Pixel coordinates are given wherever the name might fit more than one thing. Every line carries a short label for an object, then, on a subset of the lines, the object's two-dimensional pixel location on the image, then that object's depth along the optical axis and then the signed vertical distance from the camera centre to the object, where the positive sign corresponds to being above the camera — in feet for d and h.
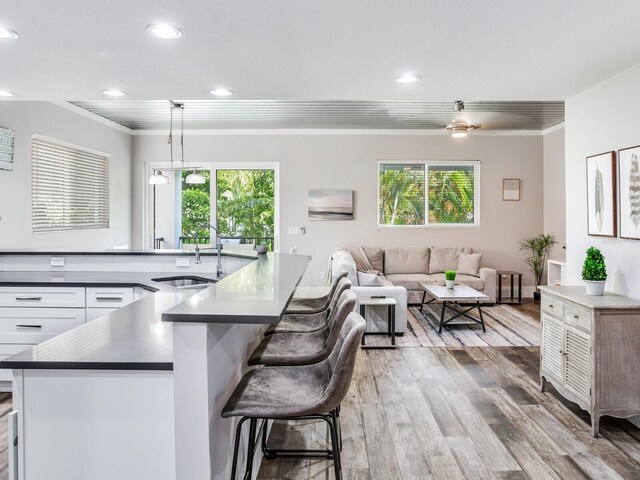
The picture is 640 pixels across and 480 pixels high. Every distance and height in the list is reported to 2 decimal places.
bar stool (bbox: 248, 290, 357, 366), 6.69 -1.80
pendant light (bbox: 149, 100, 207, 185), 19.72 +3.96
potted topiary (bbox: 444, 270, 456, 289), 17.99 -1.60
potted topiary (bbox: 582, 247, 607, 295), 9.74 -0.75
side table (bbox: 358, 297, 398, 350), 14.76 -2.45
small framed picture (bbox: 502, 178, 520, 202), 24.11 +2.80
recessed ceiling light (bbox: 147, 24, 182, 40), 7.40 +3.62
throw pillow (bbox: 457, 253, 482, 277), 22.25 -1.25
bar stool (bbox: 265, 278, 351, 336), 8.30 -1.68
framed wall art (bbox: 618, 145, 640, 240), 9.32 +1.07
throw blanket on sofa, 21.97 -1.03
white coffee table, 16.42 -2.12
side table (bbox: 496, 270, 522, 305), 22.58 -2.29
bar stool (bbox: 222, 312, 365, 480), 5.15 -1.96
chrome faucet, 11.94 -0.55
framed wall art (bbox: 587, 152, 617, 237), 10.09 +1.08
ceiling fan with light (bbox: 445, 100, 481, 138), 18.44 +5.00
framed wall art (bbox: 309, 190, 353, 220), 23.90 +2.01
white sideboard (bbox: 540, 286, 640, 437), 8.88 -2.42
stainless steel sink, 11.46 -1.09
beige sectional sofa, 21.48 -1.39
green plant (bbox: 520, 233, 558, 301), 23.35 -0.63
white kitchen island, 4.92 -1.93
